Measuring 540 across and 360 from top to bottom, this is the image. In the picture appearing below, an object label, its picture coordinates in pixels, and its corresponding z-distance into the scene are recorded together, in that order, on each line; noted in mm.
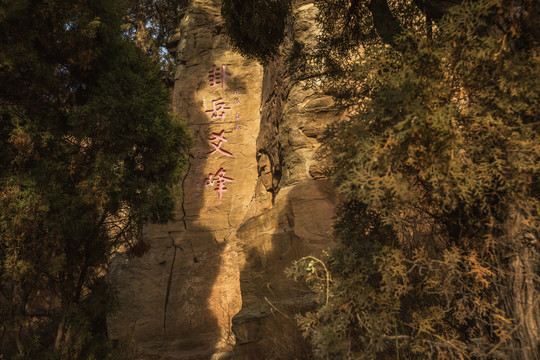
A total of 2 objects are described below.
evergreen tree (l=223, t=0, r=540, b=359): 2287
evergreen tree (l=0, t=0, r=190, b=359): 4695
